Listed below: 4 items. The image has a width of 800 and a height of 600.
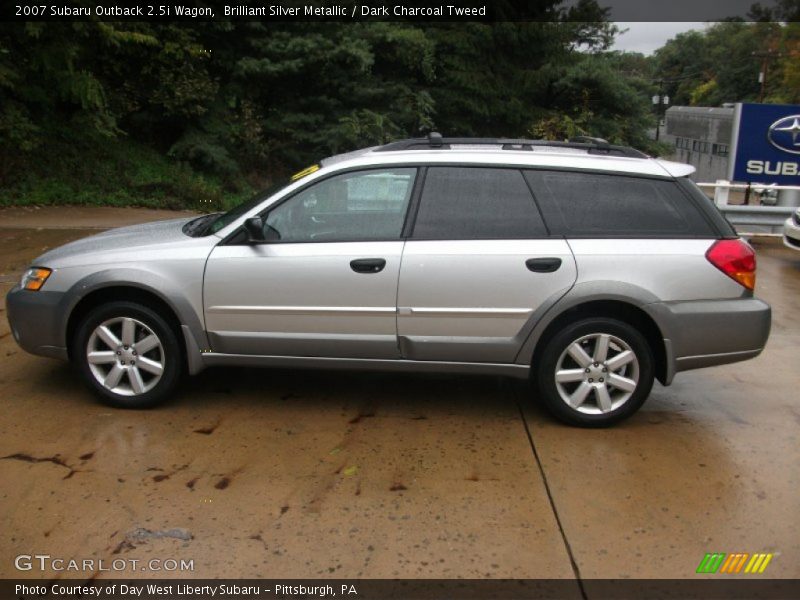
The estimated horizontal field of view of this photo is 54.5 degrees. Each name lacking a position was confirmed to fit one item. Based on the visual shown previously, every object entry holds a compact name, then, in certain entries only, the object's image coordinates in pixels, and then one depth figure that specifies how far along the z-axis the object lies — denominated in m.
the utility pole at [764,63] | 56.05
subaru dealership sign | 12.52
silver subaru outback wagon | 4.54
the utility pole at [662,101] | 45.16
